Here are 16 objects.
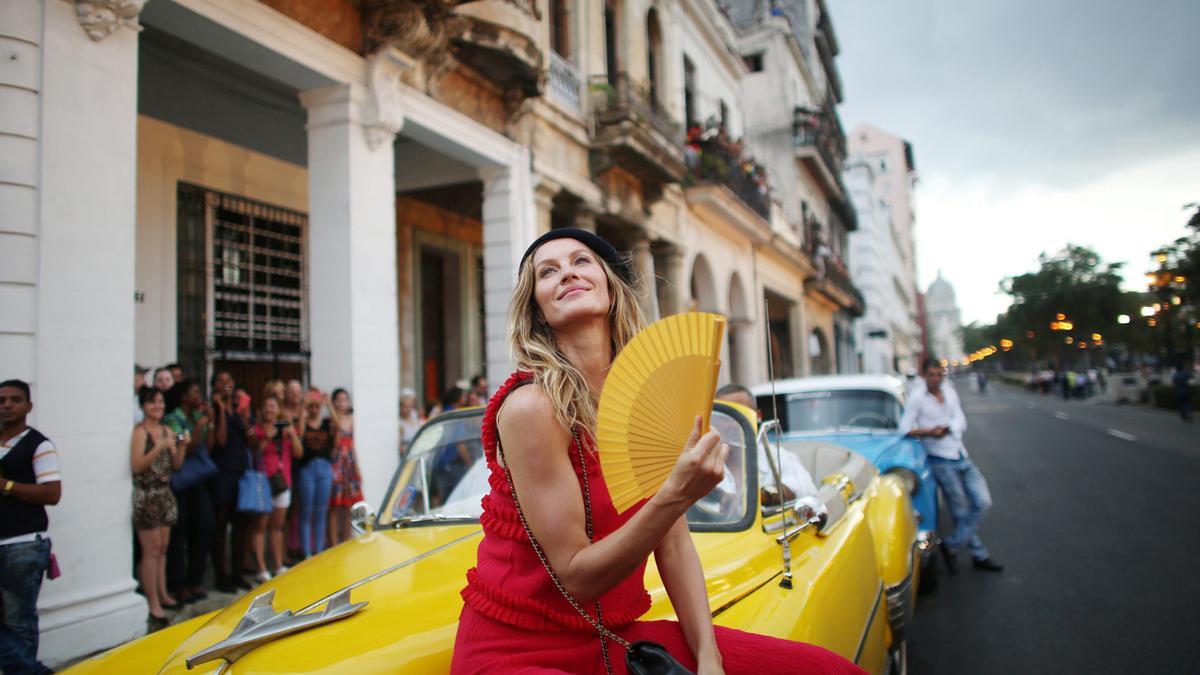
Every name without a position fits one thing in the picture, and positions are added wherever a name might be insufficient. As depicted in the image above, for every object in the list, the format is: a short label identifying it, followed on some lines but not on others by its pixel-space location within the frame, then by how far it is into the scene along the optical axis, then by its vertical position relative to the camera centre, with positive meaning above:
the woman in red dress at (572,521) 1.35 -0.28
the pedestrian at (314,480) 6.40 -0.84
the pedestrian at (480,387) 9.07 -0.03
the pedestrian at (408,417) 7.96 -0.36
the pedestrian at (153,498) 5.10 -0.76
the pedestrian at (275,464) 6.11 -0.64
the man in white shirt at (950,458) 5.90 -0.80
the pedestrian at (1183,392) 20.34 -1.02
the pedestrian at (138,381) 6.06 +0.15
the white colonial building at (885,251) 47.22 +9.91
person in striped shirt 3.76 -0.67
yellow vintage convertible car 1.91 -0.68
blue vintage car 6.14 -0.42
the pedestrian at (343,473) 6.67 -0.82
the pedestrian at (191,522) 5.50 -1.03
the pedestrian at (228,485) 5.88 -0.77
